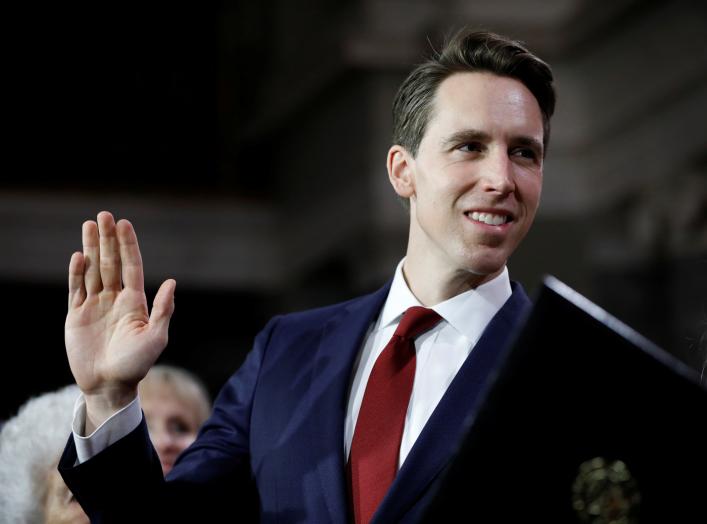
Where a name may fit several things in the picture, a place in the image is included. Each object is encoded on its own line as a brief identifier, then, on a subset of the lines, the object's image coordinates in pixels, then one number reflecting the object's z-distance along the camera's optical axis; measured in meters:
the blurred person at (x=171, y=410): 5.65
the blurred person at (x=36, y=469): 5.37
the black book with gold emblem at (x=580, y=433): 4.63
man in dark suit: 4.96
